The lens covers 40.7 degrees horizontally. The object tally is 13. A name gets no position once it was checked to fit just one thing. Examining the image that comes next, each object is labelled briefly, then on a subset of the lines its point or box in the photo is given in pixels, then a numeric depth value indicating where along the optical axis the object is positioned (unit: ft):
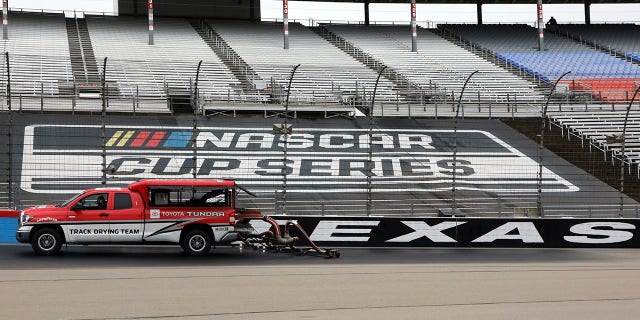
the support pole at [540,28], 165.44
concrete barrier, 68.23
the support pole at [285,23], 157.17
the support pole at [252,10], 180.86
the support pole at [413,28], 161.33
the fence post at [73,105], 100.01
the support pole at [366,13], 186.19
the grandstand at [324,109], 83.56
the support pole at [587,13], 195.00
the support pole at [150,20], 149.89
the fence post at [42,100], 99.98
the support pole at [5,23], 143.95
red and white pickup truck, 59.11
